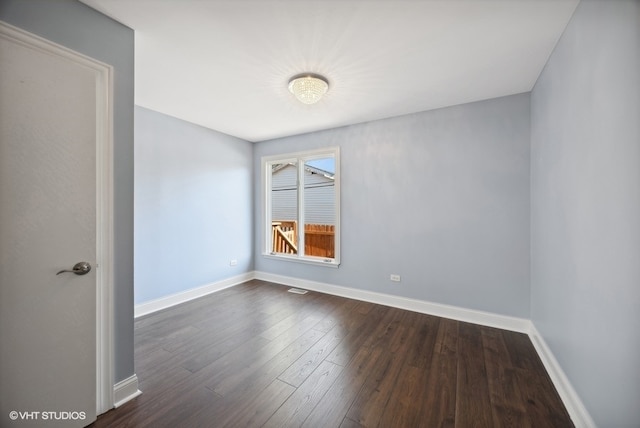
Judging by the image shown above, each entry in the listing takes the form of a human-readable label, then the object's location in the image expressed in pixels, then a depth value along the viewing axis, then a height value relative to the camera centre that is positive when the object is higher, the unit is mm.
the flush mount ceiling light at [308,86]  2180 +1180
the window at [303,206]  3816 +113
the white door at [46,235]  1193 -129
